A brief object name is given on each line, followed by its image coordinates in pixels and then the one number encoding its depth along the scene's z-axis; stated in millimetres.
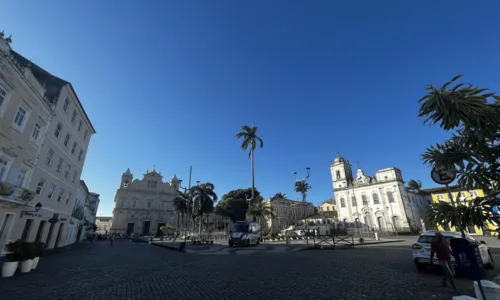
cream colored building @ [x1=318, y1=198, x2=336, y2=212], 75875
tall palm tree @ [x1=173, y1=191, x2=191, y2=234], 54250
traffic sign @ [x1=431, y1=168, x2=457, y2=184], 4414
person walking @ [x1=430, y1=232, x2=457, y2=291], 6410
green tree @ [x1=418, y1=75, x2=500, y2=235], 3404
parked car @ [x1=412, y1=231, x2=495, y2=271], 8664
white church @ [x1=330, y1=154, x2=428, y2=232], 46469
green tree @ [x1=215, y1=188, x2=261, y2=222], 55719
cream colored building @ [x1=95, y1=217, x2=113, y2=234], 100644
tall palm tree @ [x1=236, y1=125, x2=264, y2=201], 39000
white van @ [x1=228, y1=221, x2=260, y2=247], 23312
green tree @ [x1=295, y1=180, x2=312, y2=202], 69188
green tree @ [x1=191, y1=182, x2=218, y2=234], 49984
